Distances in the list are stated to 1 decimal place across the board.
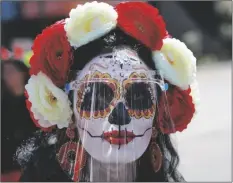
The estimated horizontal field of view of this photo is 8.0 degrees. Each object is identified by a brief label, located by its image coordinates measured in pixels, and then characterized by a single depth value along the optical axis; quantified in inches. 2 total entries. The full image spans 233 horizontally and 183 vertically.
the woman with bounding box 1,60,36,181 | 124.9
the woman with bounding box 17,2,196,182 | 100.7
